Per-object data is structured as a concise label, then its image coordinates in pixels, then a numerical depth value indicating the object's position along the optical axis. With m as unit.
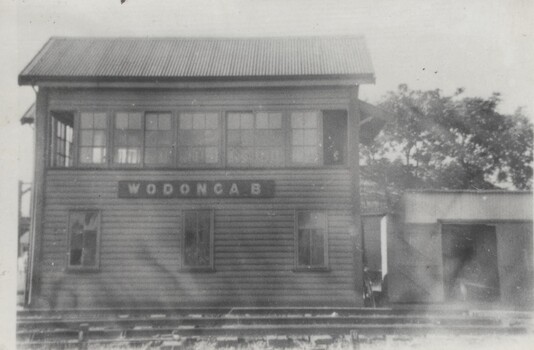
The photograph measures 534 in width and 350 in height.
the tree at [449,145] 41.69
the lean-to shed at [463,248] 15.25
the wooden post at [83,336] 9.16
